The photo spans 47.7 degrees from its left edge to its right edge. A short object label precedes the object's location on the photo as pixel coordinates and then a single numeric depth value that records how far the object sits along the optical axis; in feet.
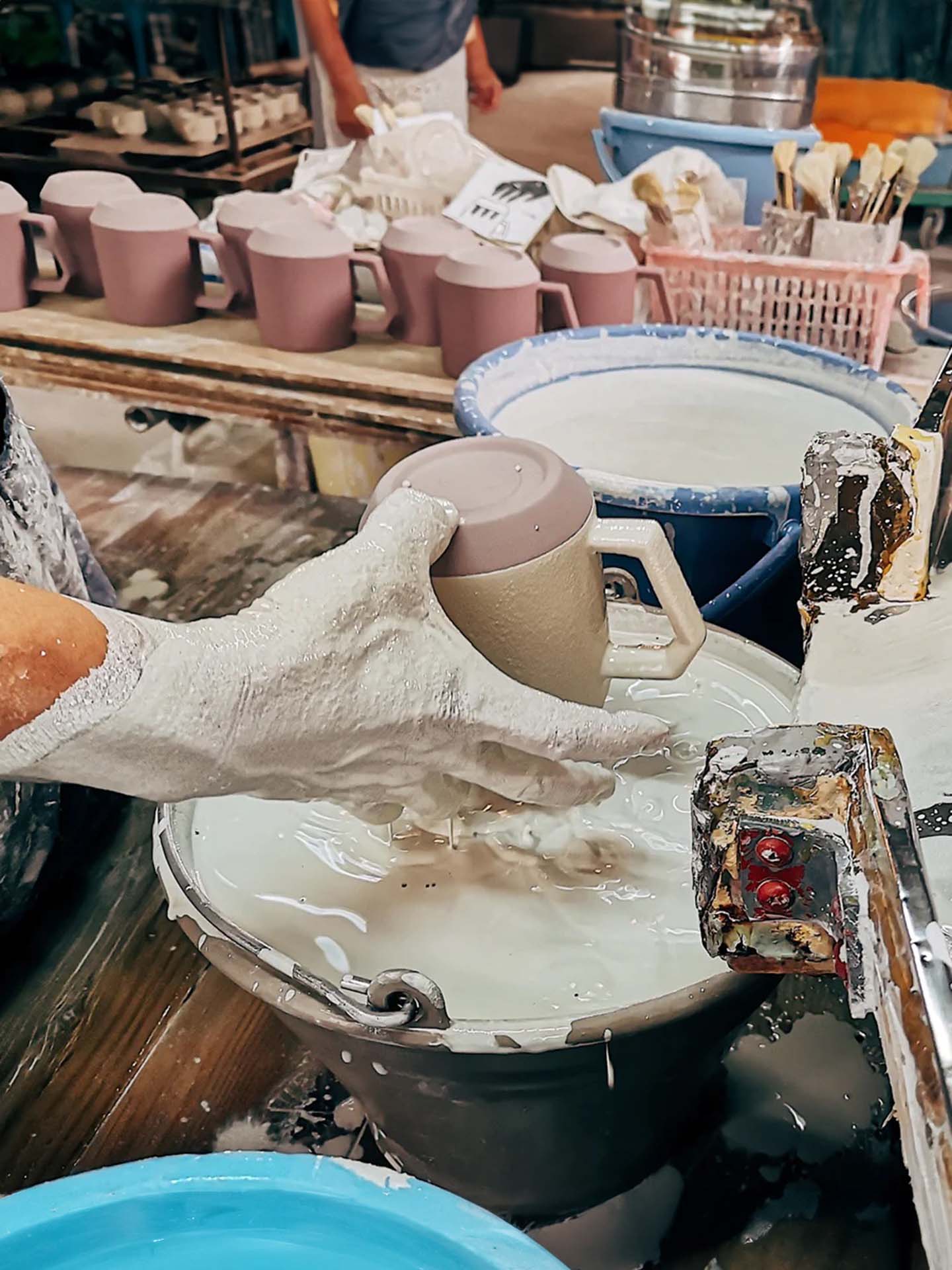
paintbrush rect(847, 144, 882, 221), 5.99
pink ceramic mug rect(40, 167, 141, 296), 6.84
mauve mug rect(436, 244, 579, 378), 5.75
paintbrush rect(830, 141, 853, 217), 6.26
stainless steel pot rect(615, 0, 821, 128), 10.58
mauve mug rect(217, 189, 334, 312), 6.62
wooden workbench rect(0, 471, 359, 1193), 3.01
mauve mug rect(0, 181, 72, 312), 6.83
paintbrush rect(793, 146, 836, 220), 6.09
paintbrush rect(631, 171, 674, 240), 6.24
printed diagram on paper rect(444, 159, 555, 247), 6.71
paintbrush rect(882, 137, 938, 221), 5.93
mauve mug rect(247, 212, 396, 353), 6.20
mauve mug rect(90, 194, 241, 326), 6.57
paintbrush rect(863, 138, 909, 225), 5.94
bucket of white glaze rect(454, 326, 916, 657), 4.02
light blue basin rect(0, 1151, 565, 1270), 2.04
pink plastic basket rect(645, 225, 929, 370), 5.73
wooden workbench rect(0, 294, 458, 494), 6.16
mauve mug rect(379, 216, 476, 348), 6.23
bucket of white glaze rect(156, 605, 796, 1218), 2.24
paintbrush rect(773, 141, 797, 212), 6.16
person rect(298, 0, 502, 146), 9.68
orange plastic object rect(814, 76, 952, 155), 14.21
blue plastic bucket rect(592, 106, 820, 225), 9.05
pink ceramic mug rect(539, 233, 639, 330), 5.96
